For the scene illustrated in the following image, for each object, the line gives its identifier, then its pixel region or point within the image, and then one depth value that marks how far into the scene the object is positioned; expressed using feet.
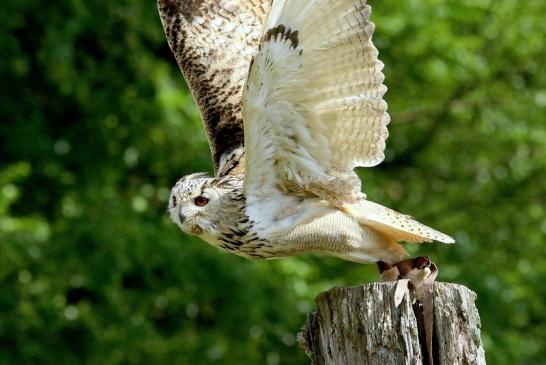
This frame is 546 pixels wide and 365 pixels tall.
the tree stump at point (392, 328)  25.73
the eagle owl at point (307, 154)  28.89
